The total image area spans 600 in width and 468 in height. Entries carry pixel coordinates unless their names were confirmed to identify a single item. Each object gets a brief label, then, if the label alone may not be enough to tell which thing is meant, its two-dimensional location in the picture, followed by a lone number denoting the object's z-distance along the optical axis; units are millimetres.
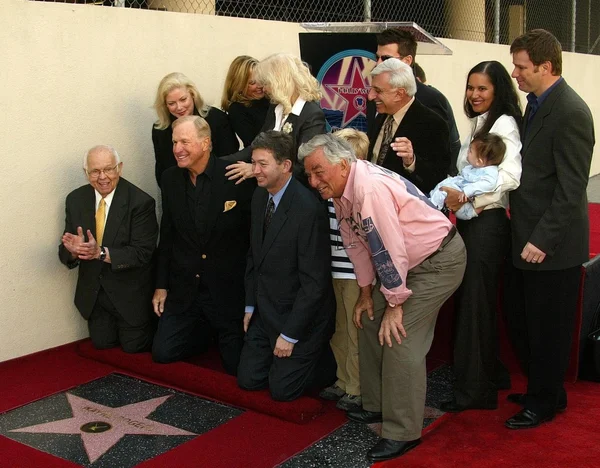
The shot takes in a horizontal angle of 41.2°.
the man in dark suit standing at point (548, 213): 3641
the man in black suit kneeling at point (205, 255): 4656
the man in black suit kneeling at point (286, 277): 4070
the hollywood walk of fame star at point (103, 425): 3793
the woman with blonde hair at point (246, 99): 4917
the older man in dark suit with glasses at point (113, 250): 4770
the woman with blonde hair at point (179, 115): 4879
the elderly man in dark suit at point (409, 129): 4020
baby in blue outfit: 3762
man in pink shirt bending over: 3455
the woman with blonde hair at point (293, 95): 4355
